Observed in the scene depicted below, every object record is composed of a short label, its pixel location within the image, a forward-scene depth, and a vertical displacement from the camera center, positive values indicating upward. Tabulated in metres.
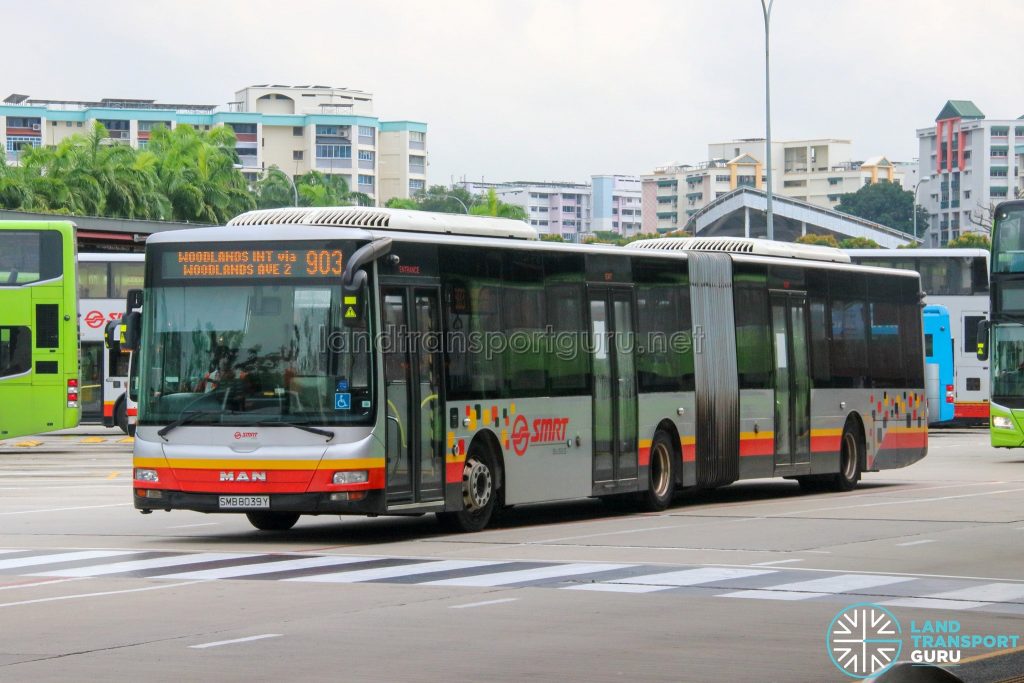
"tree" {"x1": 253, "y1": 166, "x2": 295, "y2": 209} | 128.62 +15.12
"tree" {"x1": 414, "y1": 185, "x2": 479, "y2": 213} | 183.25 +20.49
